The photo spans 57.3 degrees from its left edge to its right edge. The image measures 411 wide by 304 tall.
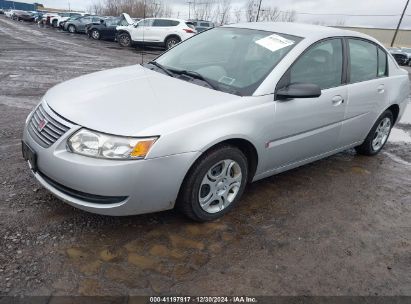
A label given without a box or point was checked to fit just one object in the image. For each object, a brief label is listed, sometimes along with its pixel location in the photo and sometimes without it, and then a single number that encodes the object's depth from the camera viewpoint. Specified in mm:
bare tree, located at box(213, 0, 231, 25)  65750
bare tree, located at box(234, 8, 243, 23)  65688
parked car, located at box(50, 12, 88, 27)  32409
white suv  18719
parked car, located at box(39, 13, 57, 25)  36412
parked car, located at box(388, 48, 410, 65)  27241
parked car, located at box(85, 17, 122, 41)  23562
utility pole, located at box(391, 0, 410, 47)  41112
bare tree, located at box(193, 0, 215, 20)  66119
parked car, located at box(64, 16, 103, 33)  28188
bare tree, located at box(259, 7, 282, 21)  63250
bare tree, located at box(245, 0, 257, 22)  59688
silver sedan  2643
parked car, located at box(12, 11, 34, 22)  47559
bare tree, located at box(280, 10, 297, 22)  66562
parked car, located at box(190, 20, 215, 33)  24667
